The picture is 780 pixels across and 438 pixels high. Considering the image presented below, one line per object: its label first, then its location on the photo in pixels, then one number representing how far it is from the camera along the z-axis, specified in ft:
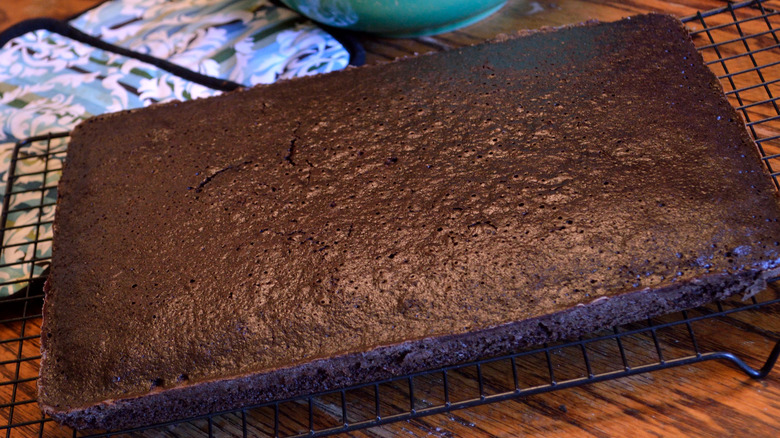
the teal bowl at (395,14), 3.17
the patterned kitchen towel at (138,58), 3.27
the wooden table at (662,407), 2.69
